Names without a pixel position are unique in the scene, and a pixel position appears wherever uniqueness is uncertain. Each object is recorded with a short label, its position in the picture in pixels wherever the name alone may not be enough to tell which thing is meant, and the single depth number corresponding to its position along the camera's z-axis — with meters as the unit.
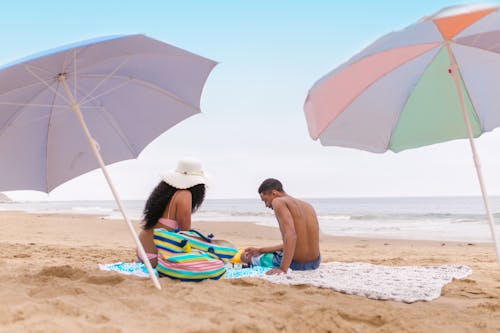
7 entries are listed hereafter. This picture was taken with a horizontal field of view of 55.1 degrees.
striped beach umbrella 4.23
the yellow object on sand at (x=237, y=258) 5.30
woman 4.76
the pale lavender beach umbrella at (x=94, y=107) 4.23
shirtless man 4.72
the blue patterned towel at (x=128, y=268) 5.01
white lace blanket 4.13
